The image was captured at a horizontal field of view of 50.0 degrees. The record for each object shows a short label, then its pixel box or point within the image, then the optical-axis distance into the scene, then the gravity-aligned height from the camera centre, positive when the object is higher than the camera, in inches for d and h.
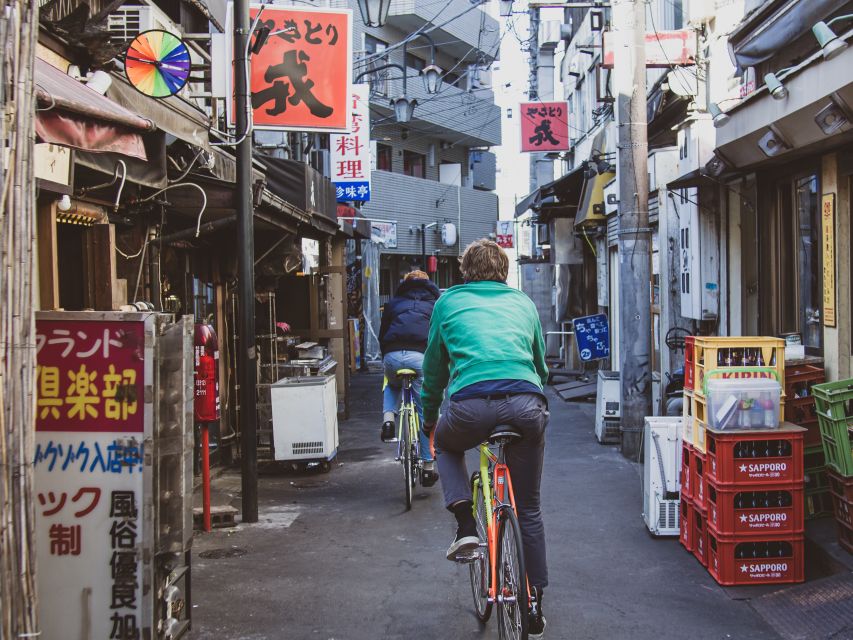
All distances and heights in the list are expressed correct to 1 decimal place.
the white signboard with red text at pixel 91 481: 154.9 -25.9
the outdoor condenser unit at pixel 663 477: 284.5 -48.8
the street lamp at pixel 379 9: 542.9 +190.9
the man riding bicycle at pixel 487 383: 185.3 -12.7
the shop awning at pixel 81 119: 160.7 +39.3
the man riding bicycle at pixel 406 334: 350.9 -4.0
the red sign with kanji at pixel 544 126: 850.1 +182.9
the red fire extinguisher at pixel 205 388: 296.8 -20.1
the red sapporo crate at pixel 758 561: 239.3 -63.5
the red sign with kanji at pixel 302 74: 389.7 +108.3
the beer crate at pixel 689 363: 269.1 -13.0
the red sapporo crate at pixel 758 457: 239.5 -36.4
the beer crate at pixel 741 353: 254.5 -9.7
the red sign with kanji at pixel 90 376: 155.0 -8.1
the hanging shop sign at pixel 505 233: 1437.0 +145.9
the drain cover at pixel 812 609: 202.2 -68.2
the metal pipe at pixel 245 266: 302.7 +20.0
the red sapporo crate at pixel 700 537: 256.4 -62.2
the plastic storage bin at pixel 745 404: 242.2 -22.7
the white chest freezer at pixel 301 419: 388.2 -40.2
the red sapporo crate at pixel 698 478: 254.4 -45.0
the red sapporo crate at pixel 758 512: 239.1 -50.6
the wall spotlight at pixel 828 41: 244.6 +76.3
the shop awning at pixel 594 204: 654.5 +85.3
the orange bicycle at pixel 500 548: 173.5 -45.1
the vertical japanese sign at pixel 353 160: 731.4 +133.7
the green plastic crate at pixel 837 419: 236.2 -26.8
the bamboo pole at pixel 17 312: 131.0 +2.5
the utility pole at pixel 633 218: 408.8 +46.2
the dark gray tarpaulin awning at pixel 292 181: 423.8 +67.4
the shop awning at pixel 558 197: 781.3 +111.4
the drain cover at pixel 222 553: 271.6 -68.2
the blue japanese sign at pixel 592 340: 583.8 -12.3
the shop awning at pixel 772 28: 297.3 +101.9
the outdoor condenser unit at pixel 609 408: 461.4 -44.5
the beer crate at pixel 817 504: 278.5 -57.1
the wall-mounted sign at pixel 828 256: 317.1 +21.5
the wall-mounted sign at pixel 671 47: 473.1 +141.3
